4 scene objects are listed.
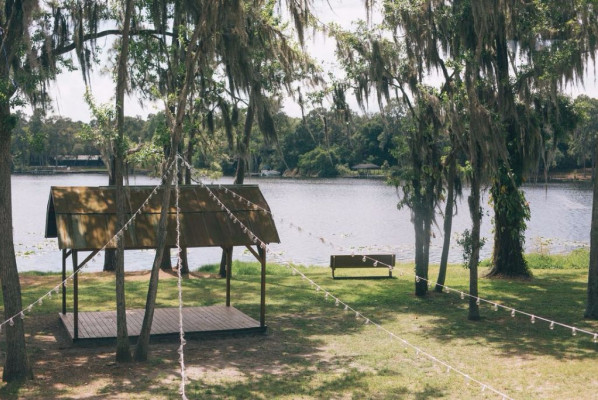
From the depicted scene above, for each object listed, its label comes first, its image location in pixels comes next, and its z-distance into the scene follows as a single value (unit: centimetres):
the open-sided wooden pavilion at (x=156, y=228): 1402
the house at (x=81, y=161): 13288
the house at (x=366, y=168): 10203
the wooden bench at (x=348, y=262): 2239
